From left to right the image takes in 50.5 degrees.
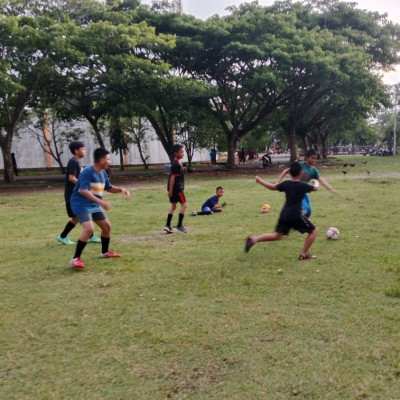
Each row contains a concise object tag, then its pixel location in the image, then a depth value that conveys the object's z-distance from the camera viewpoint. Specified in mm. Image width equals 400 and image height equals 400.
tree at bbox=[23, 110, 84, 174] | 28953
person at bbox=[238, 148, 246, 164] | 40781
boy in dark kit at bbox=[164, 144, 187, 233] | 7844
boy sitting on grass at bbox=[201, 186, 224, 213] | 10077
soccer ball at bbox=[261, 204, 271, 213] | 10183
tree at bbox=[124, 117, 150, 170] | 30466
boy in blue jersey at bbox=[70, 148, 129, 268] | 5621
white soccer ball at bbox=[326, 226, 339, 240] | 6844
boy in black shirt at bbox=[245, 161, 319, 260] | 5527
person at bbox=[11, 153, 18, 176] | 28000
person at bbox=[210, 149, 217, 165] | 38325
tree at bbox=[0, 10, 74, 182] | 16031
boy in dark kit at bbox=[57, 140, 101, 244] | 6469
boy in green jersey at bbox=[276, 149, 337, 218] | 6512
